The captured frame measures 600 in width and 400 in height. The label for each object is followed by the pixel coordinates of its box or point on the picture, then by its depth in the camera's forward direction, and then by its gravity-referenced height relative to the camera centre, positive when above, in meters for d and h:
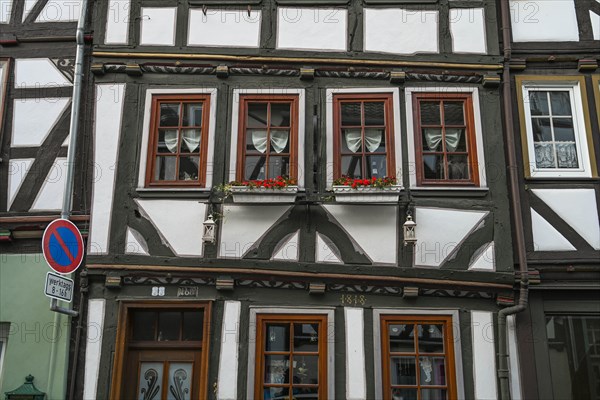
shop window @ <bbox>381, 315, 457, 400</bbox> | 9.12 +0.80
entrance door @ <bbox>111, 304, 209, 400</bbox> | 9.33 +0.90
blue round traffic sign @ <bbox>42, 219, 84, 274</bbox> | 8.46 +1.99
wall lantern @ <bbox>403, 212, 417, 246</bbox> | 9.33 +2.36
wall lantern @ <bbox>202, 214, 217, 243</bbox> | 9.37 +2.36
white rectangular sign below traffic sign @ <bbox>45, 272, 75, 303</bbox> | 8.41 +1.52
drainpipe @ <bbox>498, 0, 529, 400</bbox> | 9.08 +2.67
